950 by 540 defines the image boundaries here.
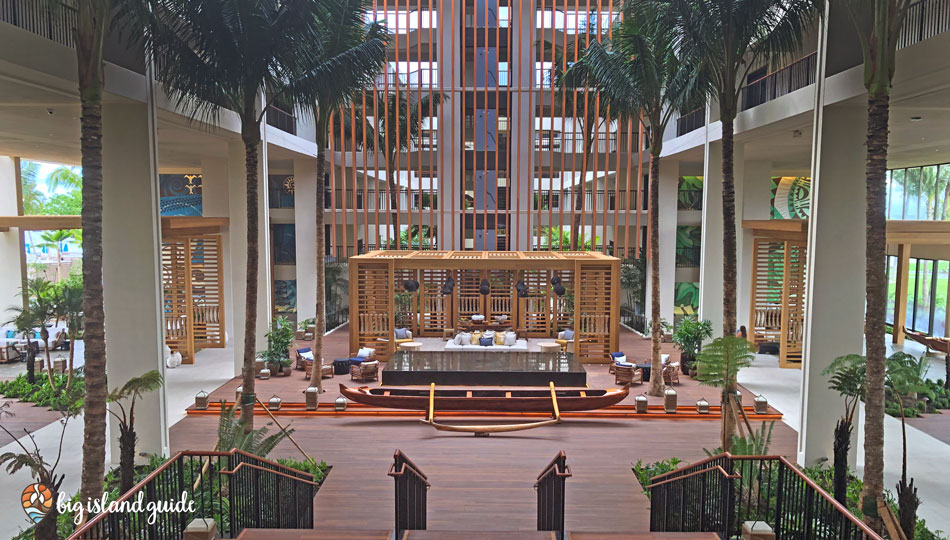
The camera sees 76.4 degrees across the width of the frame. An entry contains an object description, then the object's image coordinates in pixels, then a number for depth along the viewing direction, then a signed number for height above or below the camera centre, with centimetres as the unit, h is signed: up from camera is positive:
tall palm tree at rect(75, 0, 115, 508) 741 -2
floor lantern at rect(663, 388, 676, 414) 1349 -366
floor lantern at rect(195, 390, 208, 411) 1352 -369
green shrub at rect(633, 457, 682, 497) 992 -388
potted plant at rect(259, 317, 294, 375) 1653 -315
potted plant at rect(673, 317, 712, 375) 1680 -276
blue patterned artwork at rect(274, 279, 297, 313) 2655 -254
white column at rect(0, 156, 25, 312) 2050 -33
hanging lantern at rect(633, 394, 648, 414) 1343 -367
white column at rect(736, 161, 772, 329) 2023 +134
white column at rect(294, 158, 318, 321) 2311 +2
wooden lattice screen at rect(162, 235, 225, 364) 1844 -185
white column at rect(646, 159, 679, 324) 2331 +16
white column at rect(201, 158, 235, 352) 2119 +173
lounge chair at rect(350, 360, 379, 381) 1573 -351
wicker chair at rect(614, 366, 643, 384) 1523 -345
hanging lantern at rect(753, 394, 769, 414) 1345 -369
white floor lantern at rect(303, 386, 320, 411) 1358 -361
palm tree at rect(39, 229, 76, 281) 2814 -12
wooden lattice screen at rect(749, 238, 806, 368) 1772 -176
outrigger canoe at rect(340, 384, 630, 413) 1302 -352
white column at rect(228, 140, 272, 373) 1662 +20
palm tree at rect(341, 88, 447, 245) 2384 +468
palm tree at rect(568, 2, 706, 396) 1251 +353
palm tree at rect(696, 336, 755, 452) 939 -195
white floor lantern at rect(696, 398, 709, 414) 1344 -373
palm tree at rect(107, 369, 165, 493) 820 -269
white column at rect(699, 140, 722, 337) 1700 -8
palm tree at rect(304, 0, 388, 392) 1091 +353
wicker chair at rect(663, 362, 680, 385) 1580 -353
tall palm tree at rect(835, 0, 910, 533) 739 +35
